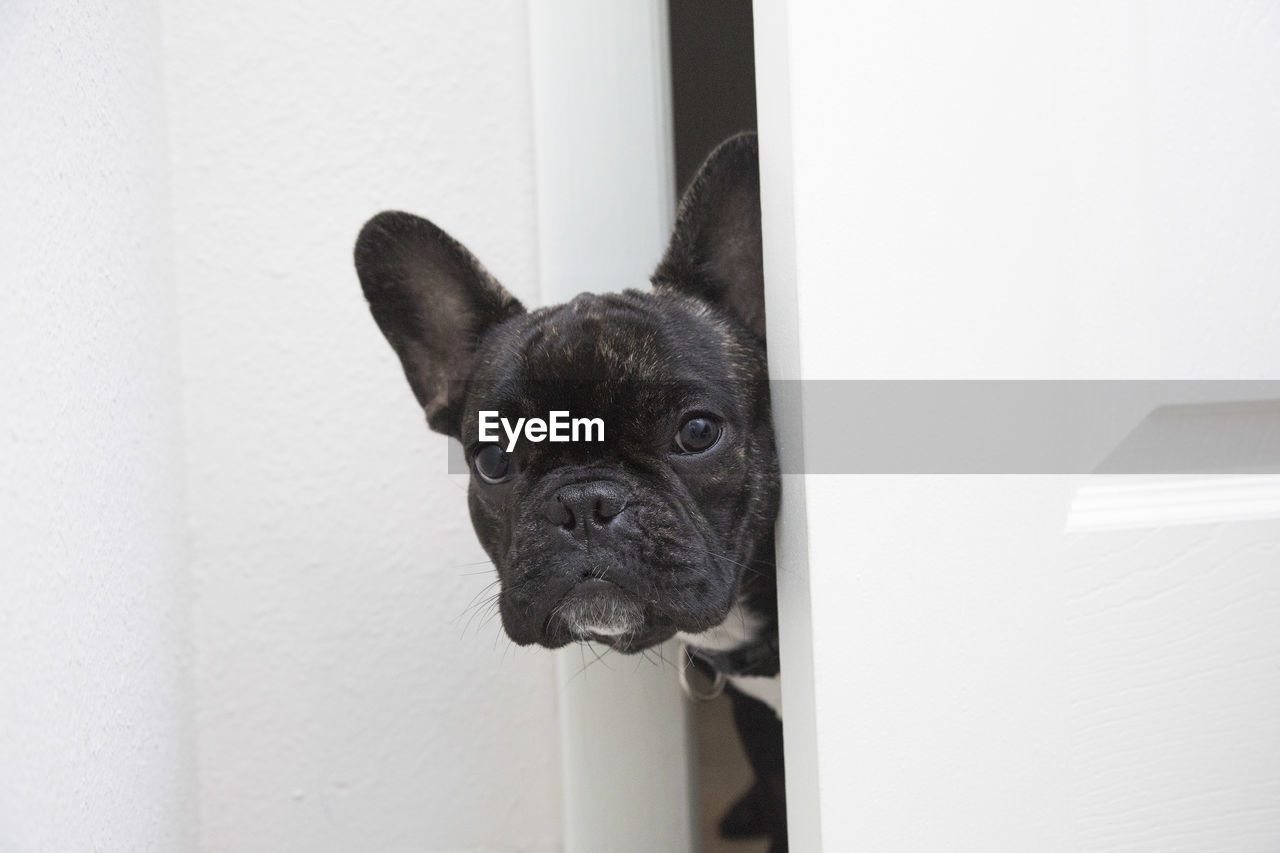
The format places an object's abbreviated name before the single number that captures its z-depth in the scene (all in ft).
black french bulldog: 2.44
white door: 1.99
